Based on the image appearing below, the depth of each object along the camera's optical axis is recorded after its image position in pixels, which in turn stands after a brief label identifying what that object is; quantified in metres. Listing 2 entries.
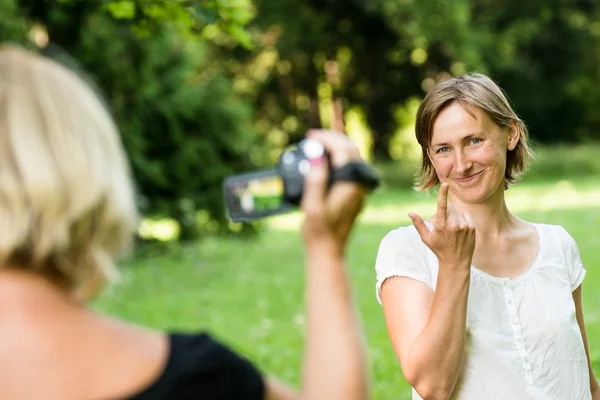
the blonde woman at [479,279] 4.45
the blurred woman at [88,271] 3.85
